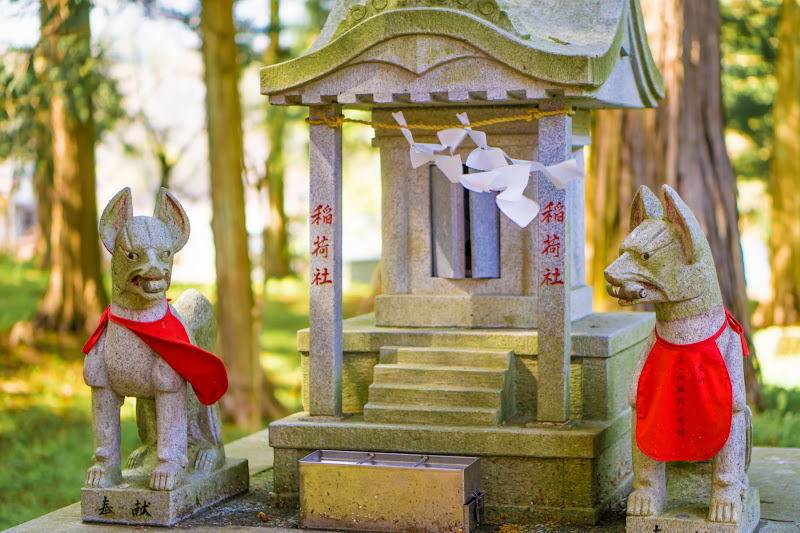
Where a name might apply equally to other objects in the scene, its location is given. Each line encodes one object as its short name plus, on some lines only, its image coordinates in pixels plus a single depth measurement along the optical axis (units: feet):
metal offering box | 15.94
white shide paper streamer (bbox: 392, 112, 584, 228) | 16.57
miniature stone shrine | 17.02
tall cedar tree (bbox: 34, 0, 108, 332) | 44.55
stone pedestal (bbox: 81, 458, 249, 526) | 16.62
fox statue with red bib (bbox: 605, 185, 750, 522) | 14.65
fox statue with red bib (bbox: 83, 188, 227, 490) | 16.43
